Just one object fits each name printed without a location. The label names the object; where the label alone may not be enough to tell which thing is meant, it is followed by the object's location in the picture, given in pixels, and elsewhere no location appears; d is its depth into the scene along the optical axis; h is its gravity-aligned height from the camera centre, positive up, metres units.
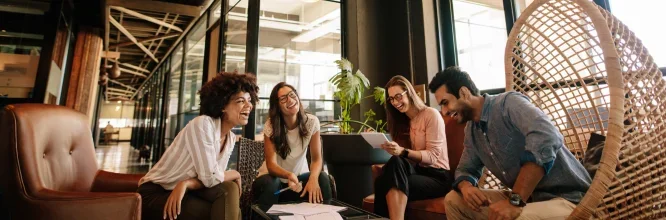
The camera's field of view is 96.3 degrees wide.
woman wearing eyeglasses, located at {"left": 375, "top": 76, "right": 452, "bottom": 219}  1.65 -0.10
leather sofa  1.60 -0.32
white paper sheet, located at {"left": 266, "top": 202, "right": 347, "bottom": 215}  1.24 -0.28
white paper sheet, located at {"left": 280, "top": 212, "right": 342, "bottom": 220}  1.14 -0.28
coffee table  1.20 -0.29
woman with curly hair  1.34 -0.15
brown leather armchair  1.09 -0.11
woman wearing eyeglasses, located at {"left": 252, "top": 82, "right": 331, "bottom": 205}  1.72 -0.01
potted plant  2.50 -0.15
